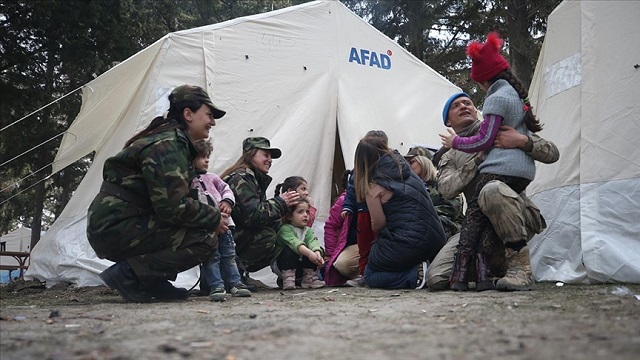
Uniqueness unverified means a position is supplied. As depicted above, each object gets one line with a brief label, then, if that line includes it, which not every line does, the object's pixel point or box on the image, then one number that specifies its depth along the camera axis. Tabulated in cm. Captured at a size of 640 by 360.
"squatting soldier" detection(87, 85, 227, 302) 336
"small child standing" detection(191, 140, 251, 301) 390
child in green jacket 500
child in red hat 385
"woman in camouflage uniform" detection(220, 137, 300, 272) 465
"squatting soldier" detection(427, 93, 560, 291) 374
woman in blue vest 439
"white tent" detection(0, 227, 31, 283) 2064
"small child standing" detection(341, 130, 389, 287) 467
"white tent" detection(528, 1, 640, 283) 434
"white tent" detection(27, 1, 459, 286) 591
